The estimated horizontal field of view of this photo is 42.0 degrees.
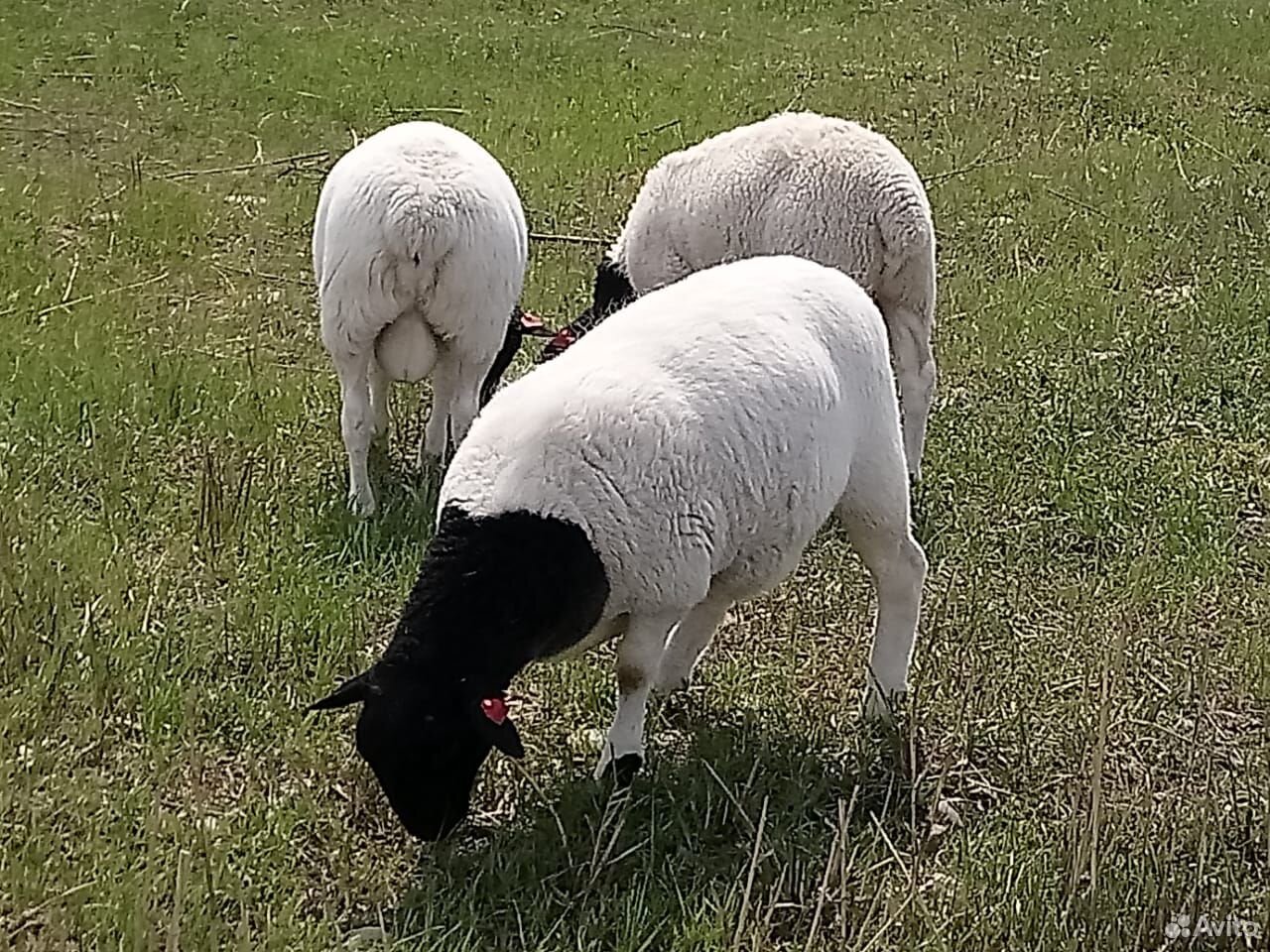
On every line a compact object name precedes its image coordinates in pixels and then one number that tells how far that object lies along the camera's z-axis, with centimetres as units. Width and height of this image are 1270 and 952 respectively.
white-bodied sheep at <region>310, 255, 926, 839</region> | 363
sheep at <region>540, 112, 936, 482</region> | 586
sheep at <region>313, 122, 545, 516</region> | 527
